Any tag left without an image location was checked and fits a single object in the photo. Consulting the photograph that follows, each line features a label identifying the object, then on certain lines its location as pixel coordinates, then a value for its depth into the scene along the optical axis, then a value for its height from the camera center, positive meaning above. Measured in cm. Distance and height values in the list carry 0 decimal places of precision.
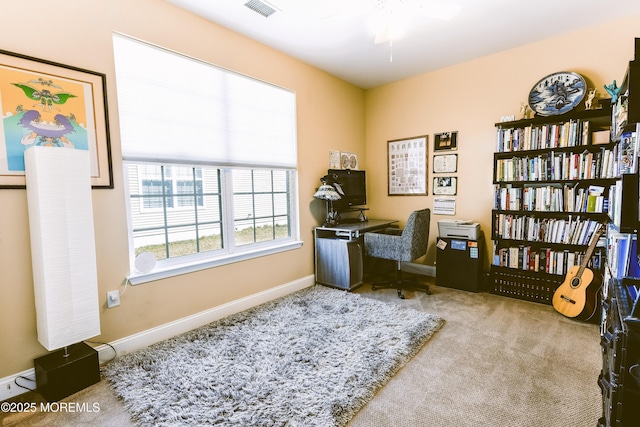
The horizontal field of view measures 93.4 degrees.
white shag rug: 155 -111
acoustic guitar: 249 -87
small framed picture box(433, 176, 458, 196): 374 +7
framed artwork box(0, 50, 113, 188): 168 +51
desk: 334 -70
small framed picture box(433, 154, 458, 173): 371 +34
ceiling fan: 201 +140
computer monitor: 379 +7
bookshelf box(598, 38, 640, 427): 105 -47
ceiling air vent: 233 +148
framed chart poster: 395 +34
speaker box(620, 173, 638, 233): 152 -8
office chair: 309 -58
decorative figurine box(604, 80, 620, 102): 236 +77
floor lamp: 163 -38
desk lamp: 343 -1
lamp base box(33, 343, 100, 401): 167 -100
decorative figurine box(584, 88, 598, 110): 274 +81
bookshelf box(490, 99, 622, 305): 266 -7
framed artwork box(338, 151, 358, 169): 406 +44
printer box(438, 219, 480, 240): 330 -44
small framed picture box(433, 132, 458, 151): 368 +61
